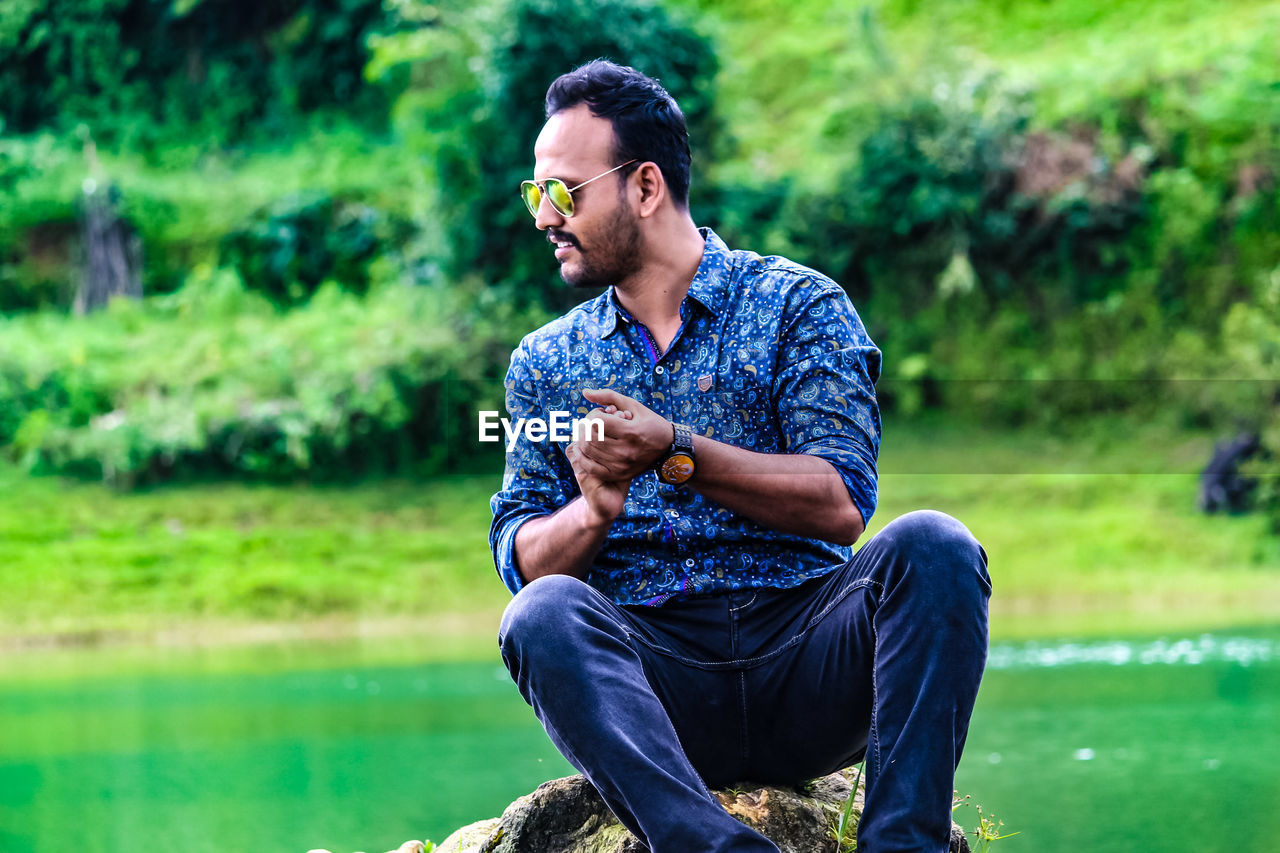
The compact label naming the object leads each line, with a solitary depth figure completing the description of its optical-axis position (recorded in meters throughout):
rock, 3.91
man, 3.63
